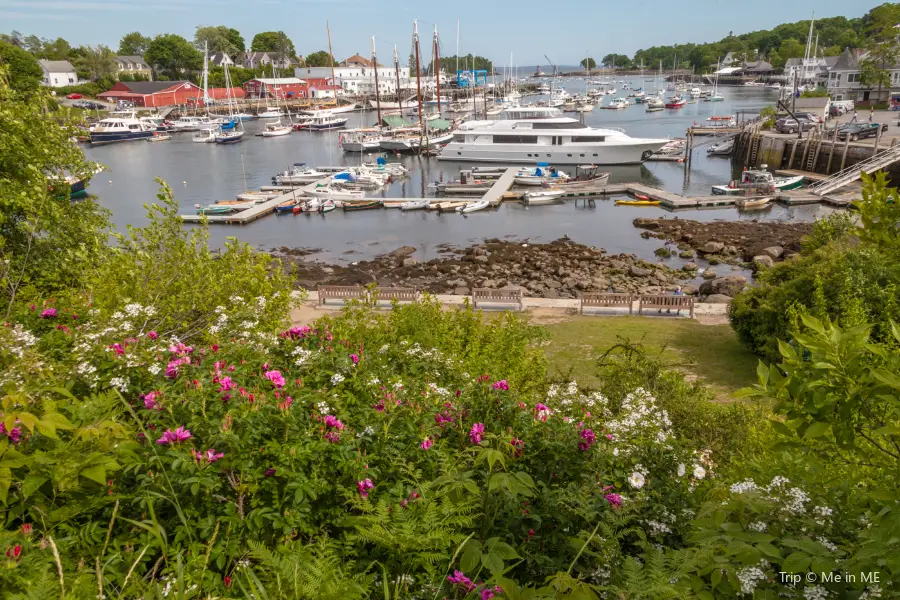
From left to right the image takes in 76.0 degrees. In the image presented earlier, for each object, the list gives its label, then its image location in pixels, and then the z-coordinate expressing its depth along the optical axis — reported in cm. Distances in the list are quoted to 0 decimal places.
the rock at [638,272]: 2639
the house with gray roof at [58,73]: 10344
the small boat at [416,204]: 4028
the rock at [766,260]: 2672
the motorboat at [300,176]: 4747
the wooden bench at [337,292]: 1939
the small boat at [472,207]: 3934
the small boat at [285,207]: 4047
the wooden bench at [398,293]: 1897
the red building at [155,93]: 10200
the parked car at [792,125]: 5355
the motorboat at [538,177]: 4528
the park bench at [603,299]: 1842
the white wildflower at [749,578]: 283
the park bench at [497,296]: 1916
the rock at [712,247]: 2958
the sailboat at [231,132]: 7356
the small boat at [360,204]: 4128
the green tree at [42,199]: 935
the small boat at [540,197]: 4116
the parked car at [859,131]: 4728
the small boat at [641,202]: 4034
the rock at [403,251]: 3073
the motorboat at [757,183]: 4019
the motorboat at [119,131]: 7538
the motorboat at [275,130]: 8000
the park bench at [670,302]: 1797
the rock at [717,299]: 2122
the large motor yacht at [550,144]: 5269
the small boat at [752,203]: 3847
